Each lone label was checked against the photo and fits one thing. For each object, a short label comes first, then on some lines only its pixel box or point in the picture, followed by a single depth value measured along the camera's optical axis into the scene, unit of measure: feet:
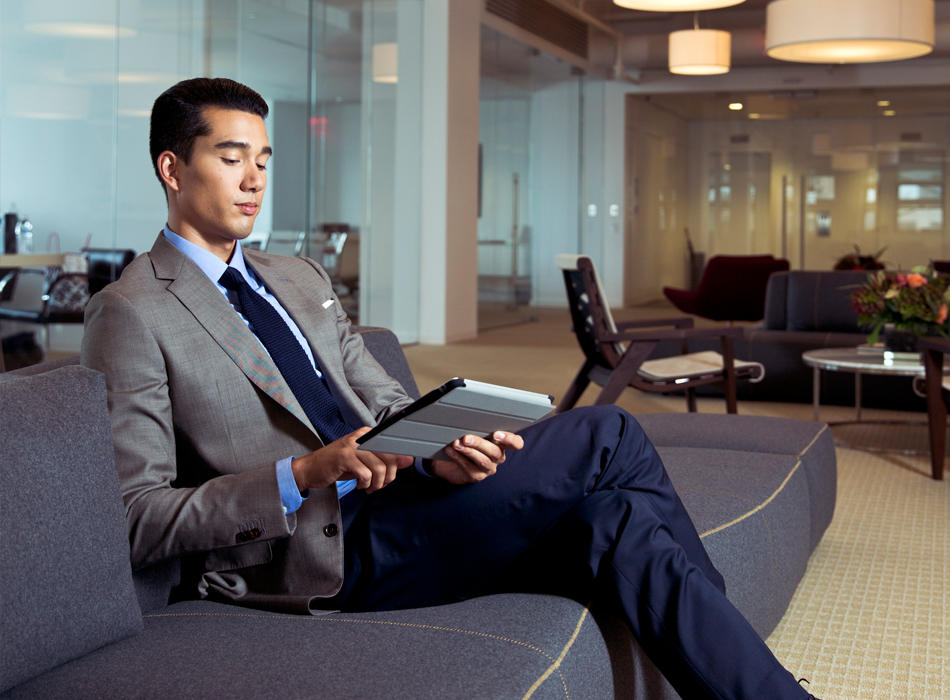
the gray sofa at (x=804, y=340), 18.95
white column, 28.43
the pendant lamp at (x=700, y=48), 29.22
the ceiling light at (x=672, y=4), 20.90
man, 4.68
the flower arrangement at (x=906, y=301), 14.94
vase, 15.61
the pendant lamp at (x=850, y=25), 17.94
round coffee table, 14.75
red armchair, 30.01
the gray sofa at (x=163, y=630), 3.86
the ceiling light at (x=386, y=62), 26.32
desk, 16.42
